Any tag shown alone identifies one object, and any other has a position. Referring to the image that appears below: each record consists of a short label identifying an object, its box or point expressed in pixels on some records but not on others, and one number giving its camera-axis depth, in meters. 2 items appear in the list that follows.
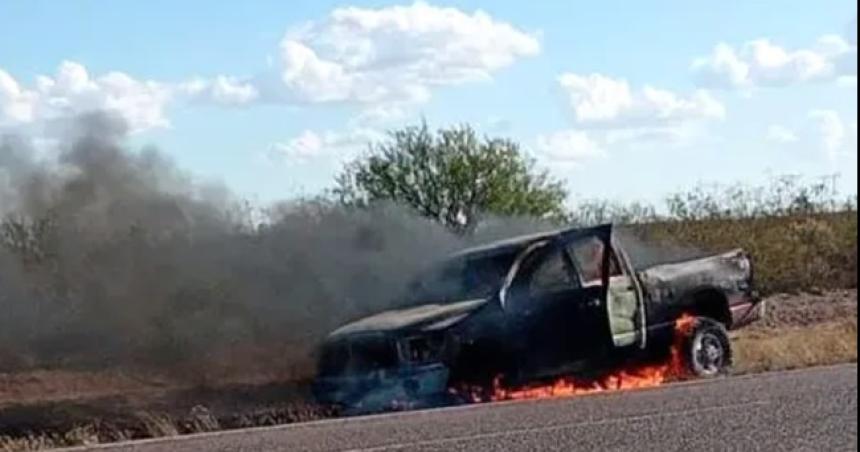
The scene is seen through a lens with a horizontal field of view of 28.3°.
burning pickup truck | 17.16
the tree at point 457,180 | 31.48
